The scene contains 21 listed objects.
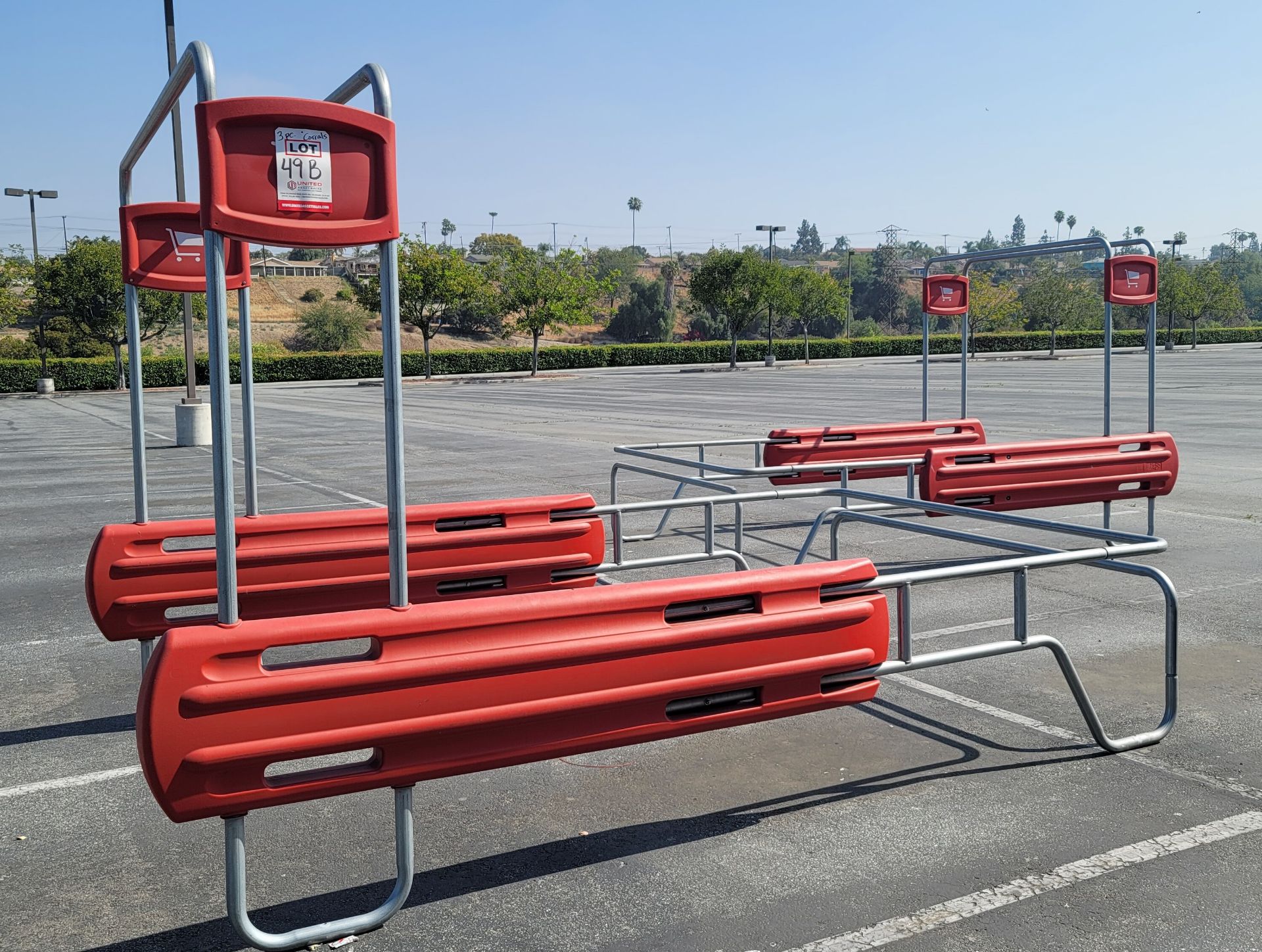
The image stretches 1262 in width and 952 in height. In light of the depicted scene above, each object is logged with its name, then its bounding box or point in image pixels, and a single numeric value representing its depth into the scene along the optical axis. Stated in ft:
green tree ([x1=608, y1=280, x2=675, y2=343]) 343.05
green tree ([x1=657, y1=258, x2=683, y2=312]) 461.78
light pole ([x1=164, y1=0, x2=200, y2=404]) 64.64
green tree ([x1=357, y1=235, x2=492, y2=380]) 175.32
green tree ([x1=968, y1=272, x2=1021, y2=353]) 222.07
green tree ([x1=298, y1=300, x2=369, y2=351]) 287.89
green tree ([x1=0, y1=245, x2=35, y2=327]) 167.22
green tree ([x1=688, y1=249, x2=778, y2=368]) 196.75
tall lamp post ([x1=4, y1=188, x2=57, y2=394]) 154.10
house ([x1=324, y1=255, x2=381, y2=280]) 332.06
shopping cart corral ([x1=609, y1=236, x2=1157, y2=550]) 32.78
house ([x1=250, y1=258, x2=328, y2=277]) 421.18
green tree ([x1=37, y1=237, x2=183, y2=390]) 177.99
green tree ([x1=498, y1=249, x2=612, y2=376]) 182.50
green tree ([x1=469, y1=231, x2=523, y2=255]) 511.81
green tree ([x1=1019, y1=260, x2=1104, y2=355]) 234.17
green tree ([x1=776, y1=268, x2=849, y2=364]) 208.74
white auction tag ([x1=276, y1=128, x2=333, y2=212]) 11.08
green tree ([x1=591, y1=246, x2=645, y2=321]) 517.88
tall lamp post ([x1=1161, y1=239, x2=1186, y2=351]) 223.92
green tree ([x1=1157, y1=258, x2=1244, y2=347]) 233.96
